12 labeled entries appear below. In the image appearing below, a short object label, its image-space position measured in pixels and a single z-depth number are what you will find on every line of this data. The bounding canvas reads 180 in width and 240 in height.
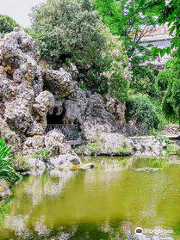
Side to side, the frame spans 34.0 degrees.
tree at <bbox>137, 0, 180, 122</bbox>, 3.76
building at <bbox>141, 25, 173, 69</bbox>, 37.26
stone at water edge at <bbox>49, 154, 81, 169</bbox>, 10.82
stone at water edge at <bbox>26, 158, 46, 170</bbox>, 10.32
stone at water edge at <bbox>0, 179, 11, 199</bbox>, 6.86
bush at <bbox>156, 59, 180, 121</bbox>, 15.66
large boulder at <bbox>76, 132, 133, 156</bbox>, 14.02
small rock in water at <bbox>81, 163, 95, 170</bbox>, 10.63
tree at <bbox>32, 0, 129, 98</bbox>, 17.80
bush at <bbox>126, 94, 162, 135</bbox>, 20.48
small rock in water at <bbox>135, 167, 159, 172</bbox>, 10.07
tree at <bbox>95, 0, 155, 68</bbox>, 25.56
